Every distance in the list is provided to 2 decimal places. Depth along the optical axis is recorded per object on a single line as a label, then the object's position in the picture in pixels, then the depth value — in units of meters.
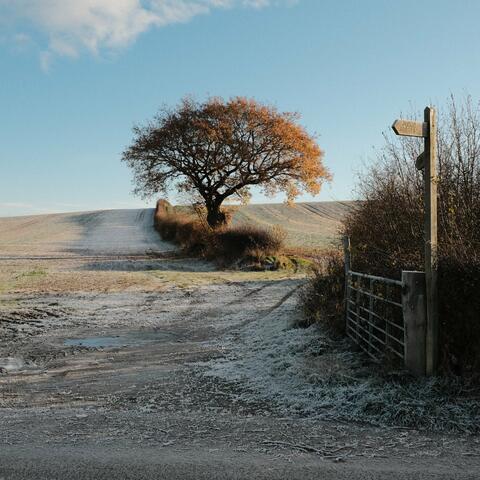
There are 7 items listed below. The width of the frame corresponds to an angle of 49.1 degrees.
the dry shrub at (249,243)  24.85
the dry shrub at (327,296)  8.76
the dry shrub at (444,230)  5.68
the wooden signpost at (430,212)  5.77
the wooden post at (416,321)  5.84
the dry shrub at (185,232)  30.19
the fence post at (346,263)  8.72
